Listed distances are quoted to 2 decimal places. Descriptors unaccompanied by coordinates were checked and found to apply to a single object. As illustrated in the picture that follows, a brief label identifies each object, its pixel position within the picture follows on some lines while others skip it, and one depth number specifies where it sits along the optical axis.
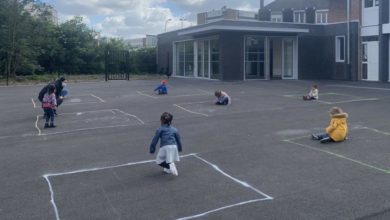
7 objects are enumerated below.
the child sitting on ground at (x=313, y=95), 20.98
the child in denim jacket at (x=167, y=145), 8.75
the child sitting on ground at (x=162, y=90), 24.14
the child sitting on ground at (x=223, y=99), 19.47
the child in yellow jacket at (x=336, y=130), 11.45
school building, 32.31
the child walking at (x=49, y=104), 14.75
